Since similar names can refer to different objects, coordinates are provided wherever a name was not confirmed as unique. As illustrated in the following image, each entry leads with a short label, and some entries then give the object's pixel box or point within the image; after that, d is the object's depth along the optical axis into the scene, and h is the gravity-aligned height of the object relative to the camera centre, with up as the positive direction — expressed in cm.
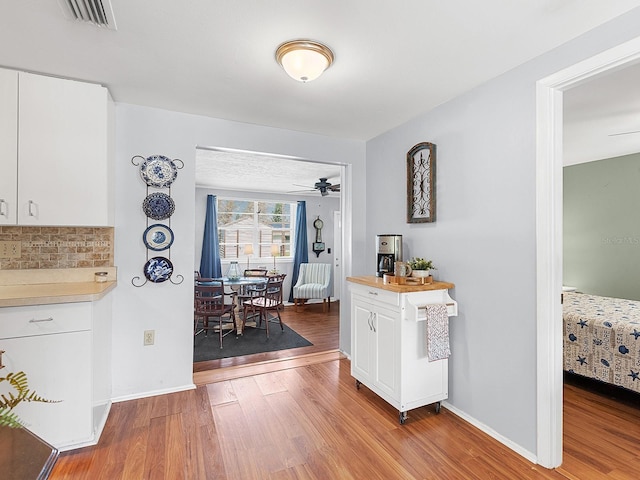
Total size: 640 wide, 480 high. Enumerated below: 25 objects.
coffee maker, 276 -9
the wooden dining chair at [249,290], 481 -80
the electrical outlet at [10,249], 231 -5
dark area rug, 378 -127
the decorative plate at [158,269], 270 -22
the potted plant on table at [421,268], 249 -19
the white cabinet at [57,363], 182 -69
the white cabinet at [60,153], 211 +59
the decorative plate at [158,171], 268 +58
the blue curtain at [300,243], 683 -2
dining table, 470 -58
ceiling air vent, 150 +108
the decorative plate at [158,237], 270 +4
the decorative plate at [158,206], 269 +30
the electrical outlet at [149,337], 270 -77
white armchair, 624 -78
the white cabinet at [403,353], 230 -80
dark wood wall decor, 266 +50
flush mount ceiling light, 180 +103
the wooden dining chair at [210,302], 402 -74
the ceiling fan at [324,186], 523 +91
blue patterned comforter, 258 -83
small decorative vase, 567 -48
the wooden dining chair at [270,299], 466 -81
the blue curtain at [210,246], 608 -7
